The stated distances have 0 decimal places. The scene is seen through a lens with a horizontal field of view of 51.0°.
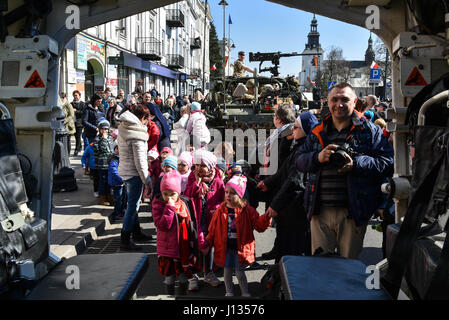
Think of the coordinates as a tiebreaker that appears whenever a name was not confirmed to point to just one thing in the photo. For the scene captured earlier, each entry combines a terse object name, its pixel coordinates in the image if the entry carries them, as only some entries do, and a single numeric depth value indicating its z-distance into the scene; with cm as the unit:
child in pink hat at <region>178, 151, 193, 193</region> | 555
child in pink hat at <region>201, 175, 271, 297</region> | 446
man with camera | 362
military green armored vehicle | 1191
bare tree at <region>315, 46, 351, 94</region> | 5750
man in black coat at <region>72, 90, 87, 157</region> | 1441
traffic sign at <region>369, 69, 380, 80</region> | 1650
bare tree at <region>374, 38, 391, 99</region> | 3579
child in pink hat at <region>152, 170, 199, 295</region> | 447
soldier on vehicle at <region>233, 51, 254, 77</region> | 1450
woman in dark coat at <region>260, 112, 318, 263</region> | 466
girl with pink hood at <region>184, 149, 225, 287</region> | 496
